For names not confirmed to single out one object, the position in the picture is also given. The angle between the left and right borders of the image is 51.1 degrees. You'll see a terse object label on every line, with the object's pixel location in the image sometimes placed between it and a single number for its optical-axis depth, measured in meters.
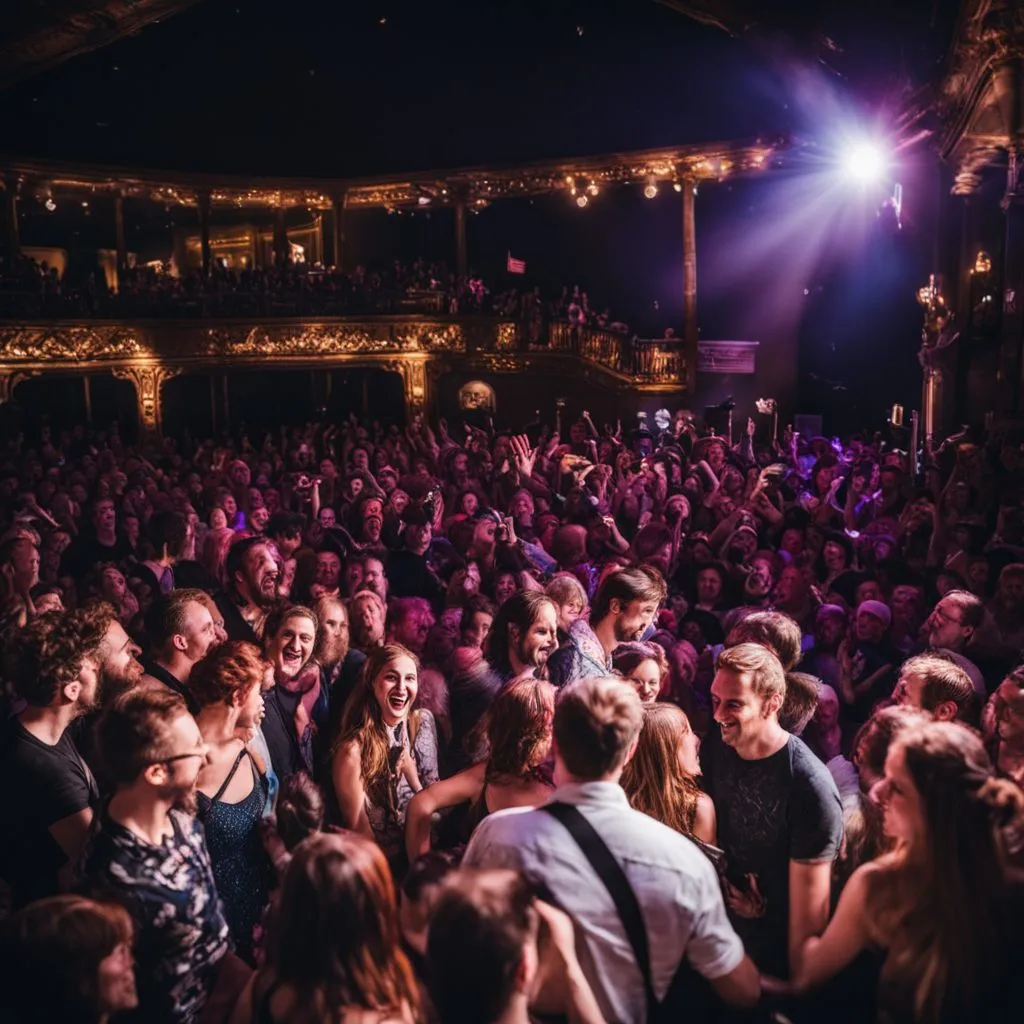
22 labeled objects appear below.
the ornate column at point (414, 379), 23.25
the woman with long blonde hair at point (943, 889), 2.32
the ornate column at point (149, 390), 21.56
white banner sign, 22.11
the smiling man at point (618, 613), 4.57
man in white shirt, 2.43
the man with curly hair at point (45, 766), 3.29
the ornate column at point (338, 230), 25.45
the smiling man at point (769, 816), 3.07
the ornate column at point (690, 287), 20.98
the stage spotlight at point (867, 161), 17.31
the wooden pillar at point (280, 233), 26.30
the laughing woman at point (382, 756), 3.73
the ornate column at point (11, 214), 21.81
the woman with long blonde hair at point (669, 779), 3.28
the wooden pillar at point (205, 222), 23.26
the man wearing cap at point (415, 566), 6.95
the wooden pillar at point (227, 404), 24.22
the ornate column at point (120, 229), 23.61
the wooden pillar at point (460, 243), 24.38
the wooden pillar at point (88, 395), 24.08
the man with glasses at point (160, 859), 2.63
